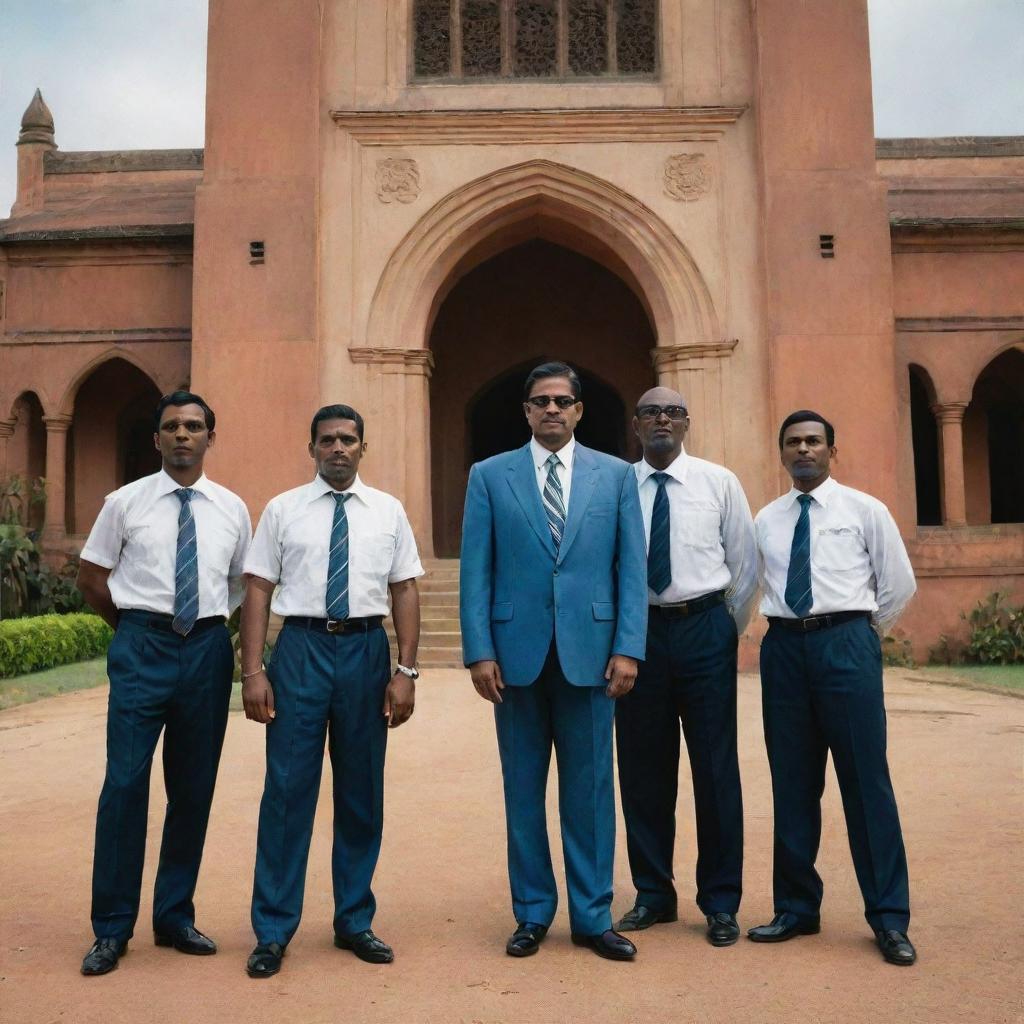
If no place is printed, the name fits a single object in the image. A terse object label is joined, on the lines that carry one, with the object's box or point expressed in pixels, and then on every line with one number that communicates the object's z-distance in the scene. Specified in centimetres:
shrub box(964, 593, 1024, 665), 1330
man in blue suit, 383
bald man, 407
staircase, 1230
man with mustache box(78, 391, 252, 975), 379
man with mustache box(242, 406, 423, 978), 379
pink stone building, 1342
